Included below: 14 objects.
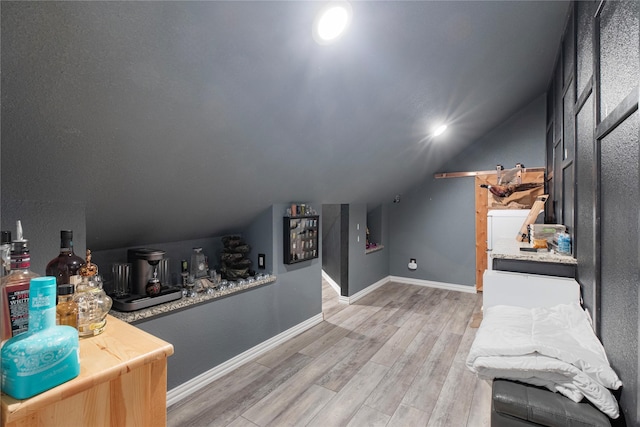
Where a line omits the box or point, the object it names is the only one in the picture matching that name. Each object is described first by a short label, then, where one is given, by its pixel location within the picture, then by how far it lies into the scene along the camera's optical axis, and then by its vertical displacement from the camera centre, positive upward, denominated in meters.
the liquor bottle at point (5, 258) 0.93 -0.13
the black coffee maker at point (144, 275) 2.13 -0.43
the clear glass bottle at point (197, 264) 2.74 -0.45
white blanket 1.36 -0.69
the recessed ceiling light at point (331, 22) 1.52 +0.96
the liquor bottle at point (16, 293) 0.87 -0.23
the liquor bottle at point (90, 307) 1.06 -0.33
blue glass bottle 0.71 -0.33
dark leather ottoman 1.29 -0.86
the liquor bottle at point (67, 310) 1.01 -0.32
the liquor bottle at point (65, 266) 1.20 -0.20
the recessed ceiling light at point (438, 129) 3.54 +0.94
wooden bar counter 0.73 -0.47
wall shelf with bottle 3.17 -0.28
